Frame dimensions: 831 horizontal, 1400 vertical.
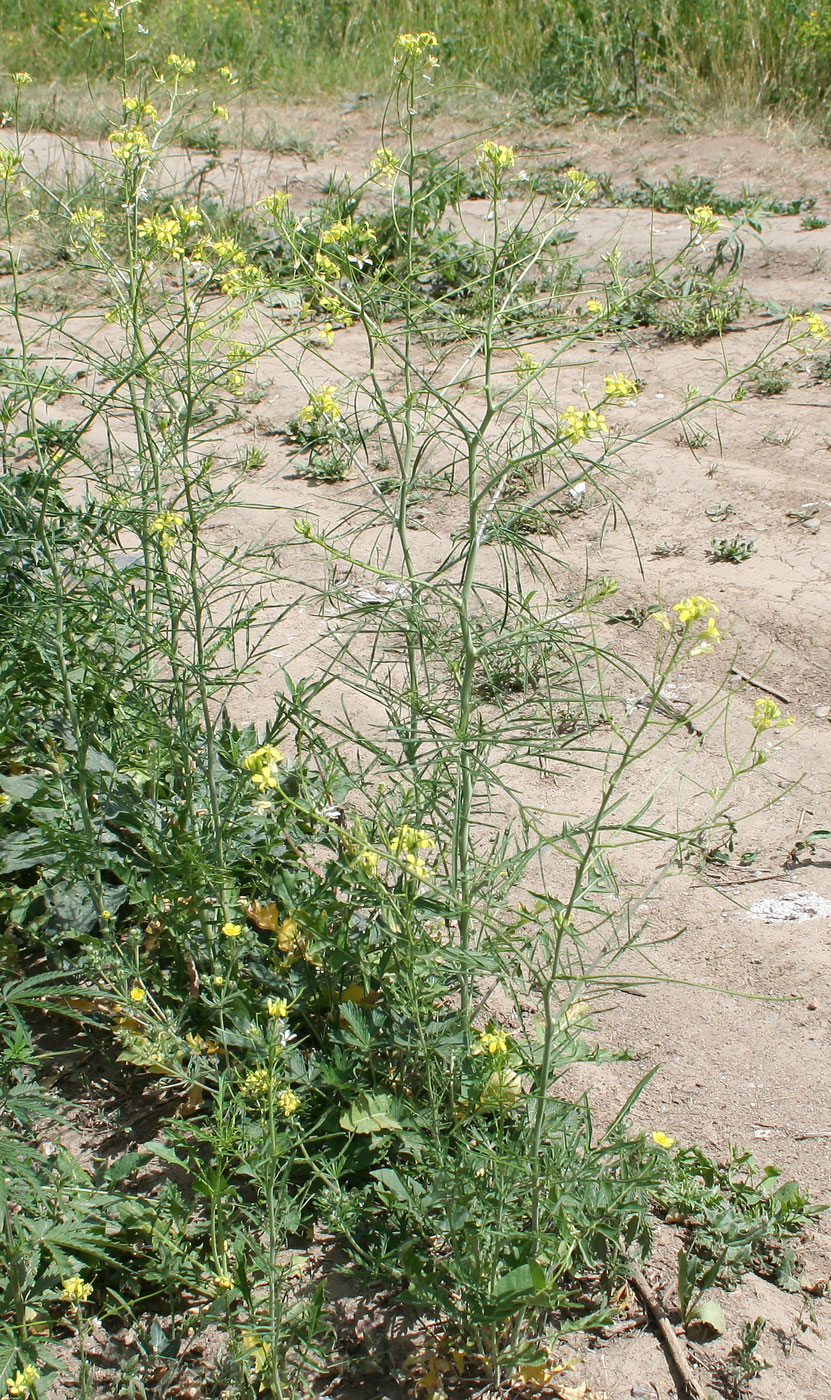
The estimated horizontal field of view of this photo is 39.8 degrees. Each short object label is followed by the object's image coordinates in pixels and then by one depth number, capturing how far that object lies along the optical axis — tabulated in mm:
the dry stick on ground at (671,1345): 1919
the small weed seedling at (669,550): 4098
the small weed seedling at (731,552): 4020
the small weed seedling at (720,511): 4305
